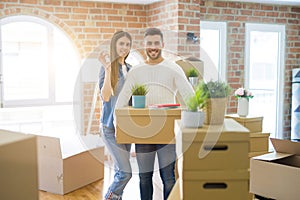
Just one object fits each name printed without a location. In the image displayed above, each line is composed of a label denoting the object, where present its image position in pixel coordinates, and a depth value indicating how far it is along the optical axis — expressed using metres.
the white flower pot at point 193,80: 2.85
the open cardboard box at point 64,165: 3.18
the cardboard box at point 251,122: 2.89
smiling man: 1.93
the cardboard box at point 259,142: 2.89
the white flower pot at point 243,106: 3.00
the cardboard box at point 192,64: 3.25
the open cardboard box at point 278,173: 1.87
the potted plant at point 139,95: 1.71
